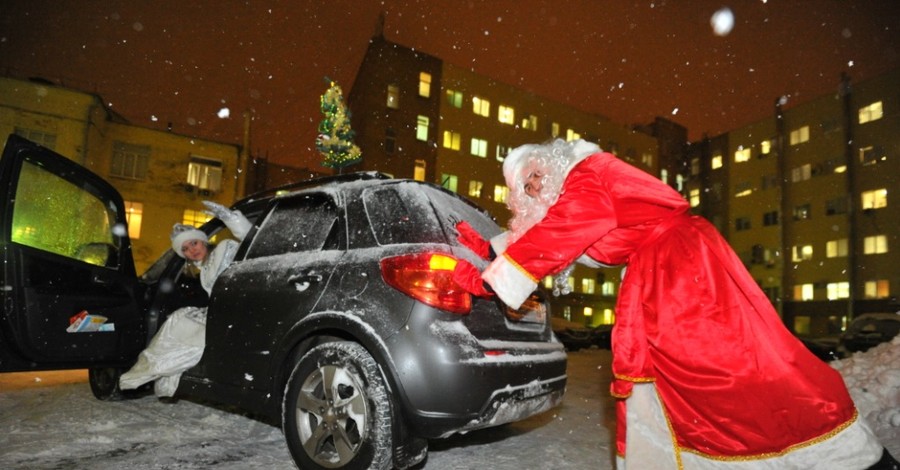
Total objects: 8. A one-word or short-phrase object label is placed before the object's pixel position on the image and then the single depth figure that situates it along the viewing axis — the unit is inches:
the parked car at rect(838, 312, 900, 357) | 416.8
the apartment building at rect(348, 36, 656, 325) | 1339.8
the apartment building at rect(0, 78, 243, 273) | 959.0
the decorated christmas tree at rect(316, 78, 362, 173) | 403.2
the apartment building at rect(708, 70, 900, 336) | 1312.7
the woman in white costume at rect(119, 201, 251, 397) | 160.1
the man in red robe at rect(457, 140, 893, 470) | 74.0
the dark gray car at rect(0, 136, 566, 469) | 107.0
